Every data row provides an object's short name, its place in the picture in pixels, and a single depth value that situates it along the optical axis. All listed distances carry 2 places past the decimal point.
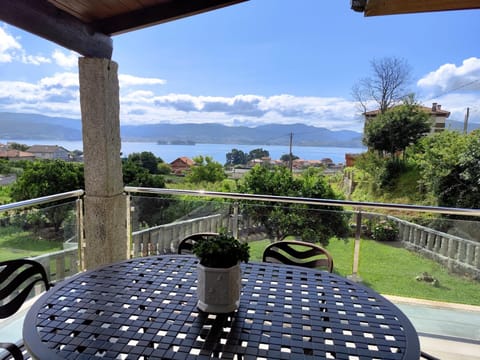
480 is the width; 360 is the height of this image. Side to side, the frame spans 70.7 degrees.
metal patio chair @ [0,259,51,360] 1.95
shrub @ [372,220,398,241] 3.52
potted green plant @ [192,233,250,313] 1.50
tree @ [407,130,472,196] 12.73
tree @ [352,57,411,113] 17.24
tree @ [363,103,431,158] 15.39
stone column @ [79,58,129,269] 3.24
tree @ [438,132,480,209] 11.85
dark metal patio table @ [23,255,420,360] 1.25
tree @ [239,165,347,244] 3.63
